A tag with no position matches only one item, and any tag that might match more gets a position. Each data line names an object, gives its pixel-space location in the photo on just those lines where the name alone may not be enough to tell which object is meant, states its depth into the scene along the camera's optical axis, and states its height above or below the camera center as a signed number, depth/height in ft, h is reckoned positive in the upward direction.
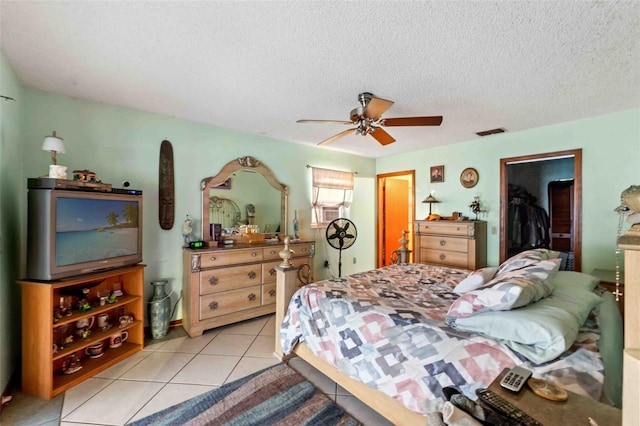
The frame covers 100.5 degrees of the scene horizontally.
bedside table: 2.32 -1.83
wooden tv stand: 5.90 -3.03
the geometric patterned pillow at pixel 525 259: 5.69 -1.06
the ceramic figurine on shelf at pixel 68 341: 6.60 -3.26
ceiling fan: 6.91 +2.58
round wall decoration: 12.17 +1.61
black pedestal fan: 11.91 -0.90
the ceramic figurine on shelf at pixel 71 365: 6.60 -3.89
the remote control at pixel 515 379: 2.74 -1.79
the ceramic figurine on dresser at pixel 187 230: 9.62 -0.66
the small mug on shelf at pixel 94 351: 7.31 -3.83
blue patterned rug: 5.30 -4.16
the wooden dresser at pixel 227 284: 8.99 -2.64
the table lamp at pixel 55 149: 6.31 +1.50
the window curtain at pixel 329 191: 13.79 +1.11
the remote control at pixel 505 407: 2.24 -1.79
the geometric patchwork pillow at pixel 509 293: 4.20 -1.34
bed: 3.76 -2.08
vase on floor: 8.77 -3.33
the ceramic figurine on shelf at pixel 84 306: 6.88 -2.47
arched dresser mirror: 10.51 +0.57
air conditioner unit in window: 14.15 -0.12
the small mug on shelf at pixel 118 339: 7.75 -3.78
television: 5.97 -0.50
